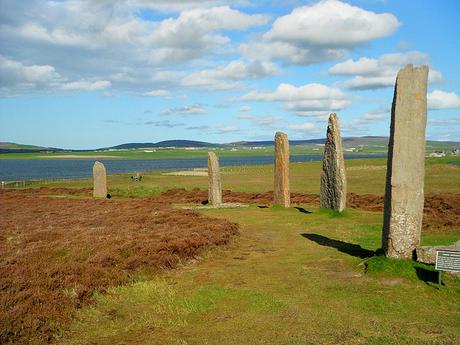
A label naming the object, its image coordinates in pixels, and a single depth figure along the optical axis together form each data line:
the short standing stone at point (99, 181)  35.75
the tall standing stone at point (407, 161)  12.78
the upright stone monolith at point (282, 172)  26.84
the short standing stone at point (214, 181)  29.44
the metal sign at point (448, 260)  10.97
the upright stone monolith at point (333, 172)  23.91
